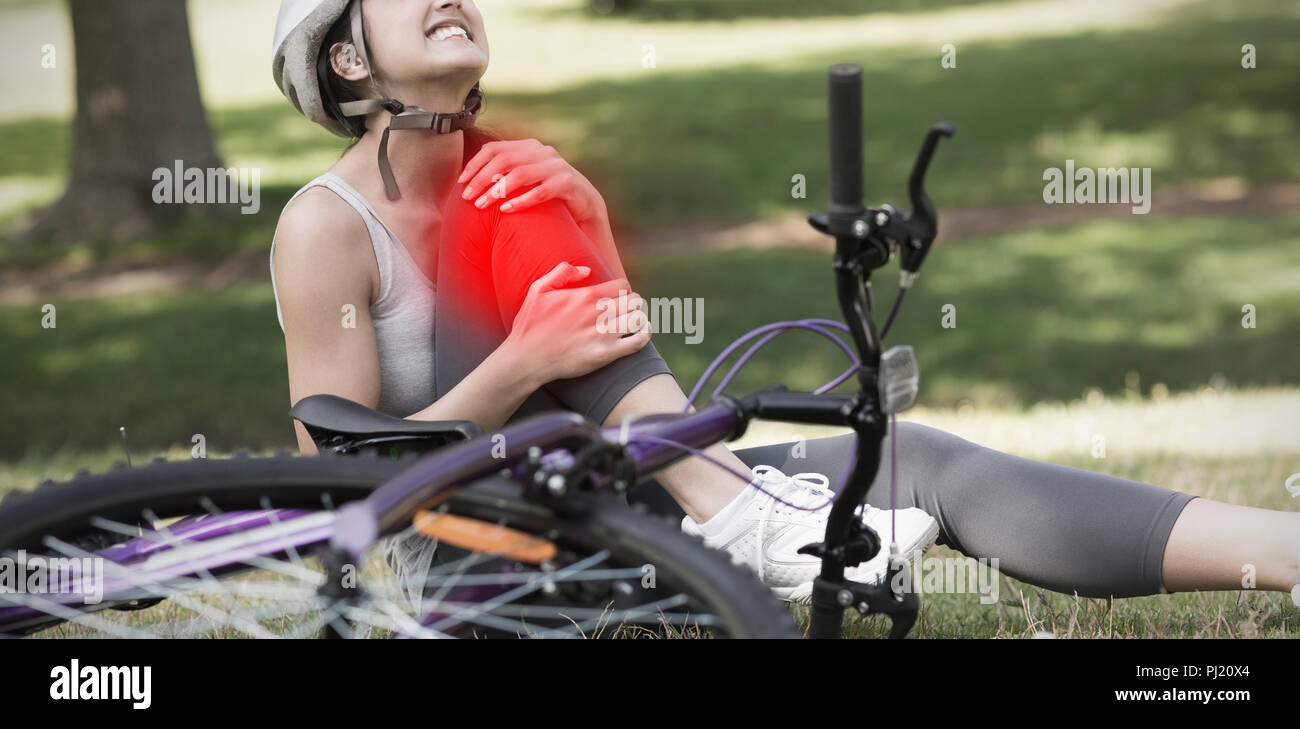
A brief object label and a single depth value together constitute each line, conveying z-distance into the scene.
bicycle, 1.60
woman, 2.37
